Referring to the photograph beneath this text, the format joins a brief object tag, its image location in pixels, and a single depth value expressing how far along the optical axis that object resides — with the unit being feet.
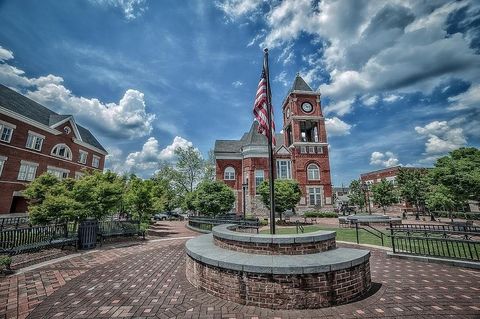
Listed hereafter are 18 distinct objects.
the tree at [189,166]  152.30
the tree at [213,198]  72.28
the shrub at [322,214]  95.82
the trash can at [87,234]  33.42
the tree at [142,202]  53.67
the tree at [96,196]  37.22
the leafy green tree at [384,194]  114.21
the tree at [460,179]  67.72
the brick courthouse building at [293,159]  110.22
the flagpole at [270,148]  22.13
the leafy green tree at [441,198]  70.08
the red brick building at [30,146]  70.90
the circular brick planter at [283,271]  14.10
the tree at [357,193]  144.95
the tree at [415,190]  103.45
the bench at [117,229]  39.32
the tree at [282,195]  77.22
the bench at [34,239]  25.99
